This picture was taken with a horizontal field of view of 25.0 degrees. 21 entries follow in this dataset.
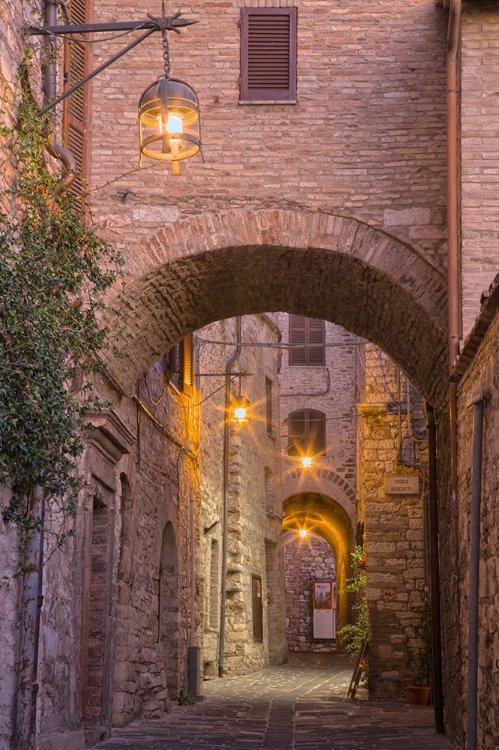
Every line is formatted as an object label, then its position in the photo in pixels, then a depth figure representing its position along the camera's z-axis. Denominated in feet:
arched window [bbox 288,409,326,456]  95.40
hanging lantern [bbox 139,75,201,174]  24.13
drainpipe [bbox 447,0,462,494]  30.32
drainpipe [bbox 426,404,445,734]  36.41
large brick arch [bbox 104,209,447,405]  32.19
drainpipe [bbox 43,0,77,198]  26.53
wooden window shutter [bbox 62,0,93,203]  29.91
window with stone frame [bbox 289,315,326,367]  99.09
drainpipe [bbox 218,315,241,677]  60.08
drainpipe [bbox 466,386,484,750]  24.91
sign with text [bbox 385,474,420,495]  50.49
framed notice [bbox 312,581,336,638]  119.34
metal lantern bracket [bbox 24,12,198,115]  21.63
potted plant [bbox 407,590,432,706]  45.39
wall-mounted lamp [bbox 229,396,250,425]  59.16
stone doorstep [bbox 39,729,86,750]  25.68
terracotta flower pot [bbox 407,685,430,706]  45.19
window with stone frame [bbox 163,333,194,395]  45.37
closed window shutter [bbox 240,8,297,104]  33.76
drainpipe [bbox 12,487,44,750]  23.24
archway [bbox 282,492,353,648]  94.89
